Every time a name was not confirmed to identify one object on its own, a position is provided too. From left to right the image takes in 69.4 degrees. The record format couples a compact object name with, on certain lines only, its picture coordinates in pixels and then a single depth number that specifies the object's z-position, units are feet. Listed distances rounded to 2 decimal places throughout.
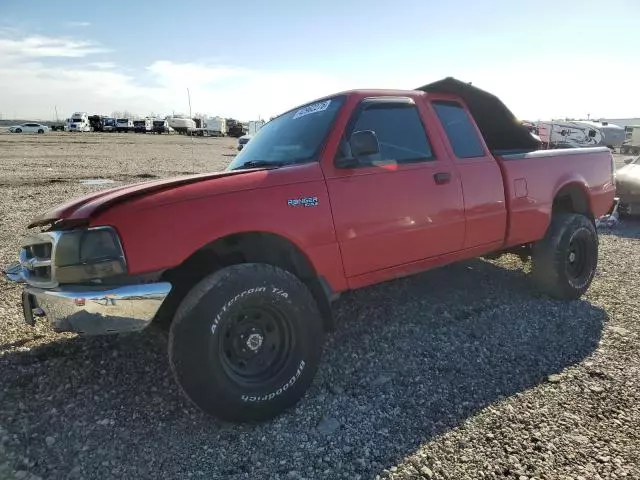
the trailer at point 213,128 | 221.62
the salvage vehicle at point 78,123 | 208.13
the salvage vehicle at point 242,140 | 86.69
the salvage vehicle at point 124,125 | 225.15
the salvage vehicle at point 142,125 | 223.92
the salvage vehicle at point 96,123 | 217.56
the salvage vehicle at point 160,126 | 221.66
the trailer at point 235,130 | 221.78
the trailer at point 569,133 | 82.99
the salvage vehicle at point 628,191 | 29.60
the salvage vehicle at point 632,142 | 113.60
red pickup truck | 8.27
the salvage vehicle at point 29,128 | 189.26
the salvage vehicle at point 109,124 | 223.30
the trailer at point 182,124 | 228.02
